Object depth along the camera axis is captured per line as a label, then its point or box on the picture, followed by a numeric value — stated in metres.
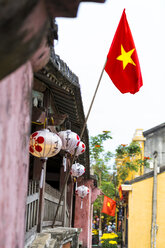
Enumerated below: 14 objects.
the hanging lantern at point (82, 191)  14.39
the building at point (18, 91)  1.50
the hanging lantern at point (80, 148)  8.43
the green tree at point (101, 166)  22.53
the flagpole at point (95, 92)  6.09
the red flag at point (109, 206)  23.05
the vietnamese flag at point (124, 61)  7.45
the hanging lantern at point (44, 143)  6.25
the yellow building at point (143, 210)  20.84
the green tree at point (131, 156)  24.39
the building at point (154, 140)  28.08
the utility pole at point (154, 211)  20.40
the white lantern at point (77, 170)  11.04
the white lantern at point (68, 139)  7.53
